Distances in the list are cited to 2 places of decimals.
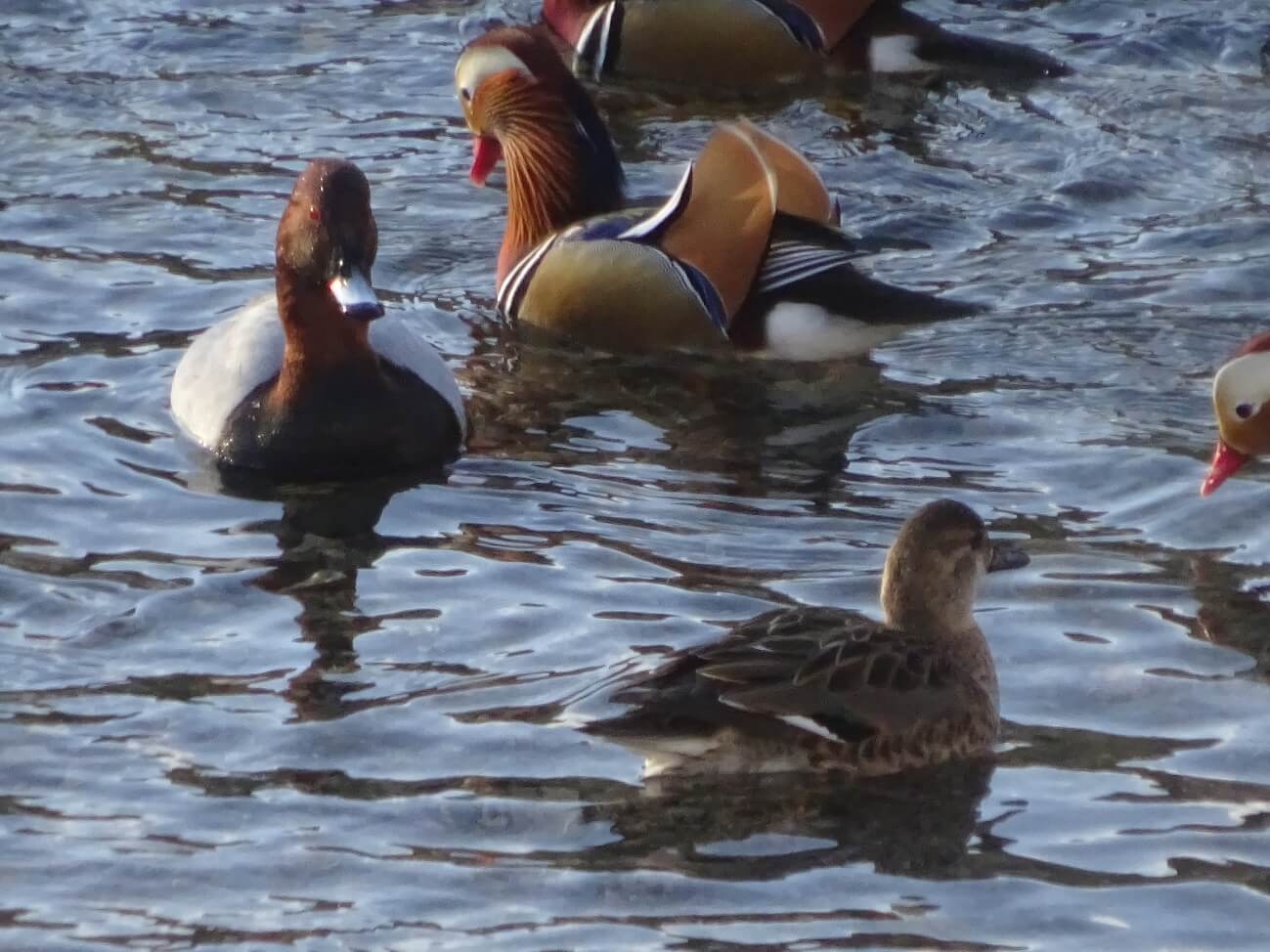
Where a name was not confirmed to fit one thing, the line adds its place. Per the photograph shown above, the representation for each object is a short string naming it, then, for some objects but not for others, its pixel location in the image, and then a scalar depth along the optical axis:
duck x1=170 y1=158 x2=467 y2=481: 16.34
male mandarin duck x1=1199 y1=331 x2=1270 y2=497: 15.81
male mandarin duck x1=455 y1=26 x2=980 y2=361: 18.59
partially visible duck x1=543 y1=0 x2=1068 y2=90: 25.31
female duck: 11.66
